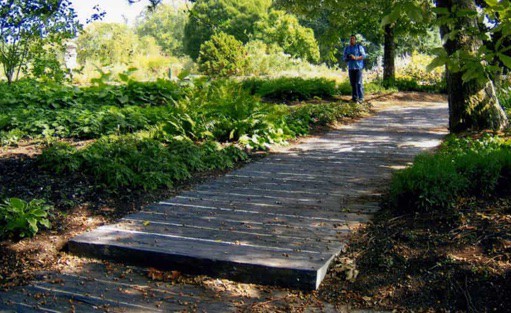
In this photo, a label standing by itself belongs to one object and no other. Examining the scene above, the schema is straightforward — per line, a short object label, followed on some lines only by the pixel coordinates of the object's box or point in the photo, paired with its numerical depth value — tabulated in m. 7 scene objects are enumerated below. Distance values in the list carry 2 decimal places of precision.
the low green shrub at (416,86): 18.81
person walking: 13.55
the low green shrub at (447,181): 4.70
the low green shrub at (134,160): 5.93
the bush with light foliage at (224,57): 22.95
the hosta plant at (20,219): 4.54
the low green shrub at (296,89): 14.61
